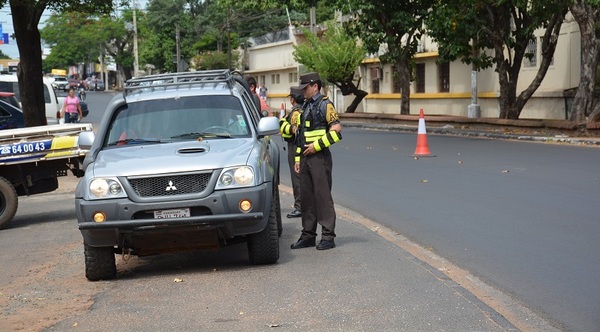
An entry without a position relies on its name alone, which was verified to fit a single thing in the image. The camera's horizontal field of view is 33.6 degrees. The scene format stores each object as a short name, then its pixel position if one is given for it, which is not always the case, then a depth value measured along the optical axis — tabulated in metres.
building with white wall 35.91
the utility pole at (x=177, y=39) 74.09
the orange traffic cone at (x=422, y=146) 22.00
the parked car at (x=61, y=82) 99.56
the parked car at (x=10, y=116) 22.03
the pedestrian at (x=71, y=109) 32.78
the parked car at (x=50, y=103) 34.78
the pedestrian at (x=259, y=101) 14.51
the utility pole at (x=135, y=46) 74.31
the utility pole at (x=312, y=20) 49.24
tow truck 14.39
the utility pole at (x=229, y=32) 69.31
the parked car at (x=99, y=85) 113.83
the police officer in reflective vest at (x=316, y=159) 10.16
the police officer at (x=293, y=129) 11.30
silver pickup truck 8.79
